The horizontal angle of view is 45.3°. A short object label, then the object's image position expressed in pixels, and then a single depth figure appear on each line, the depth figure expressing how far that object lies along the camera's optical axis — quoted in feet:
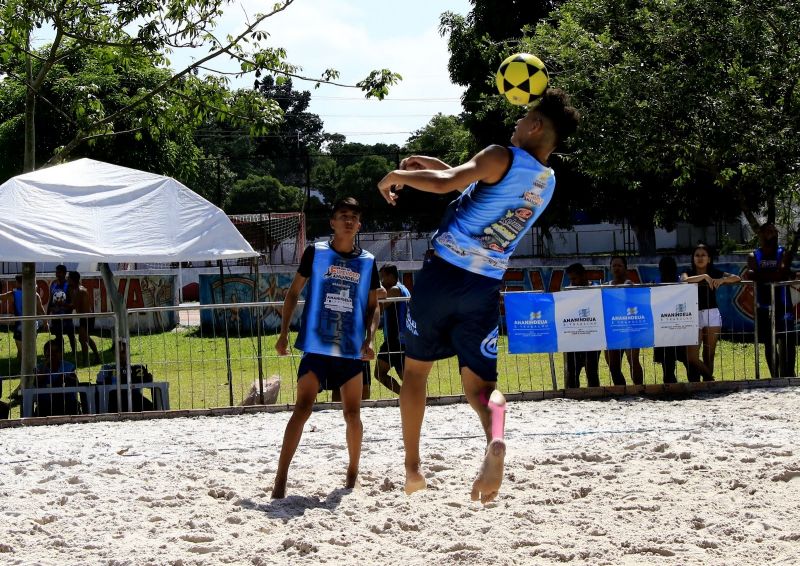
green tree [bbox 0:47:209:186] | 78.69
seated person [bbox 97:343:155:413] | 36.01
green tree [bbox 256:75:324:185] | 288.24
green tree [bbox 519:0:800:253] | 45.01
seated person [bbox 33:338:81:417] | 36.06
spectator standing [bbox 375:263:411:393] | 38.27
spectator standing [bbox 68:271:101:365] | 42.68
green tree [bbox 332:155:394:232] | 189.47
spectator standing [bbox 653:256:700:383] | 38.65
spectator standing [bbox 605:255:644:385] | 38.99
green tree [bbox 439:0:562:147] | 98.48
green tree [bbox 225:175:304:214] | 216.13
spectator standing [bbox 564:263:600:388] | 38.58
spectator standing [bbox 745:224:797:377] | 39.58
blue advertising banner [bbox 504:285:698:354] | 37.83
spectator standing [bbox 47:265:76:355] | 55.16
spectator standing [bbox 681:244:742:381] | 38.78
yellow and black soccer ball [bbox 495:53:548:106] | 16.92
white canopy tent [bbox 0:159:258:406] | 36.24
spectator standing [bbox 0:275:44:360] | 59.72
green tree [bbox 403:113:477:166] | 185.35
